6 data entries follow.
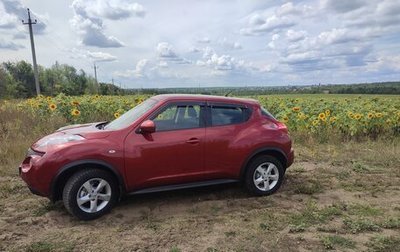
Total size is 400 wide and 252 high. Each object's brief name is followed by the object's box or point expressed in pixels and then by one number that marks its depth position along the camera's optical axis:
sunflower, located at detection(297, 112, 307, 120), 12.38
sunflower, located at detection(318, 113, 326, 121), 12.06
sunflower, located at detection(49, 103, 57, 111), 12.55
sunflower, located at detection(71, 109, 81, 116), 11.77
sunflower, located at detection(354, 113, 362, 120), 11.96
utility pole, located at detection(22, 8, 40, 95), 35.34
